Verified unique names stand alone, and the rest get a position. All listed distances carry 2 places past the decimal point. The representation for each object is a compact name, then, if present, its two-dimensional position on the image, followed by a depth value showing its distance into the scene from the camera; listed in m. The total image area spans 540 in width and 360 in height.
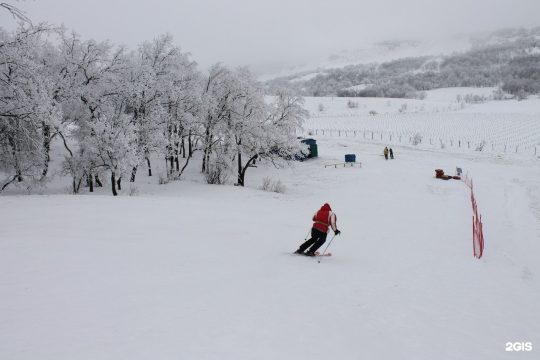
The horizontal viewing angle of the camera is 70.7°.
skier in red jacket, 11.23
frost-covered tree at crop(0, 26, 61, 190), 16.75
